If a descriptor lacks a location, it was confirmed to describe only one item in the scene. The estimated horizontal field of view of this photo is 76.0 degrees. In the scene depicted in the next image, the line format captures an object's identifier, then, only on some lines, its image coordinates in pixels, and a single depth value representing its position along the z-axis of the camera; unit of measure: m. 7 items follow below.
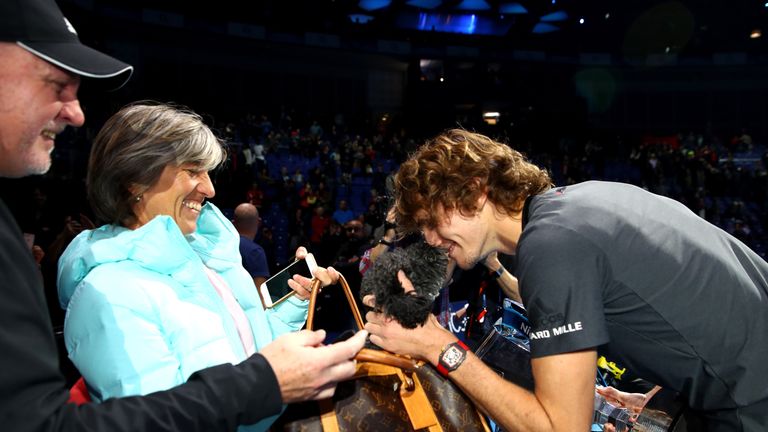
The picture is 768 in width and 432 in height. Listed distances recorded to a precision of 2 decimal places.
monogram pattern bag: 1.26
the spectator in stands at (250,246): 3.75
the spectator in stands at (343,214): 11.43
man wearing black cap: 0.75
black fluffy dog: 1.32
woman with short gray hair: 1.09
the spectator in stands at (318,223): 9.45
